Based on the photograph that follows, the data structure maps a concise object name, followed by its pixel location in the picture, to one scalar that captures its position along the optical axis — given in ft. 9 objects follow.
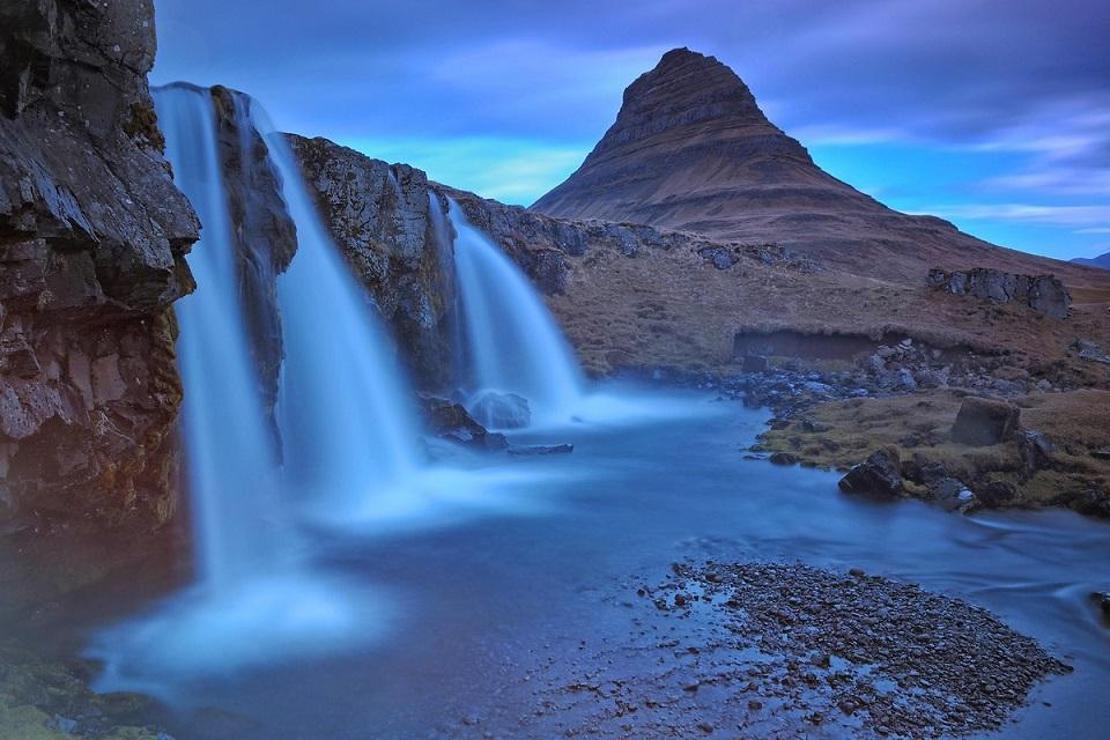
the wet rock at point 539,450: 84.53
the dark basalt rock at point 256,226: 63.87
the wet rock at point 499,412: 101.14
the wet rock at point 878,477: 65.77
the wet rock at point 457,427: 85.75
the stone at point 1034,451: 69.31
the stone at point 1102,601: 45.19
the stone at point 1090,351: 132.77
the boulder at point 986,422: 72.43
